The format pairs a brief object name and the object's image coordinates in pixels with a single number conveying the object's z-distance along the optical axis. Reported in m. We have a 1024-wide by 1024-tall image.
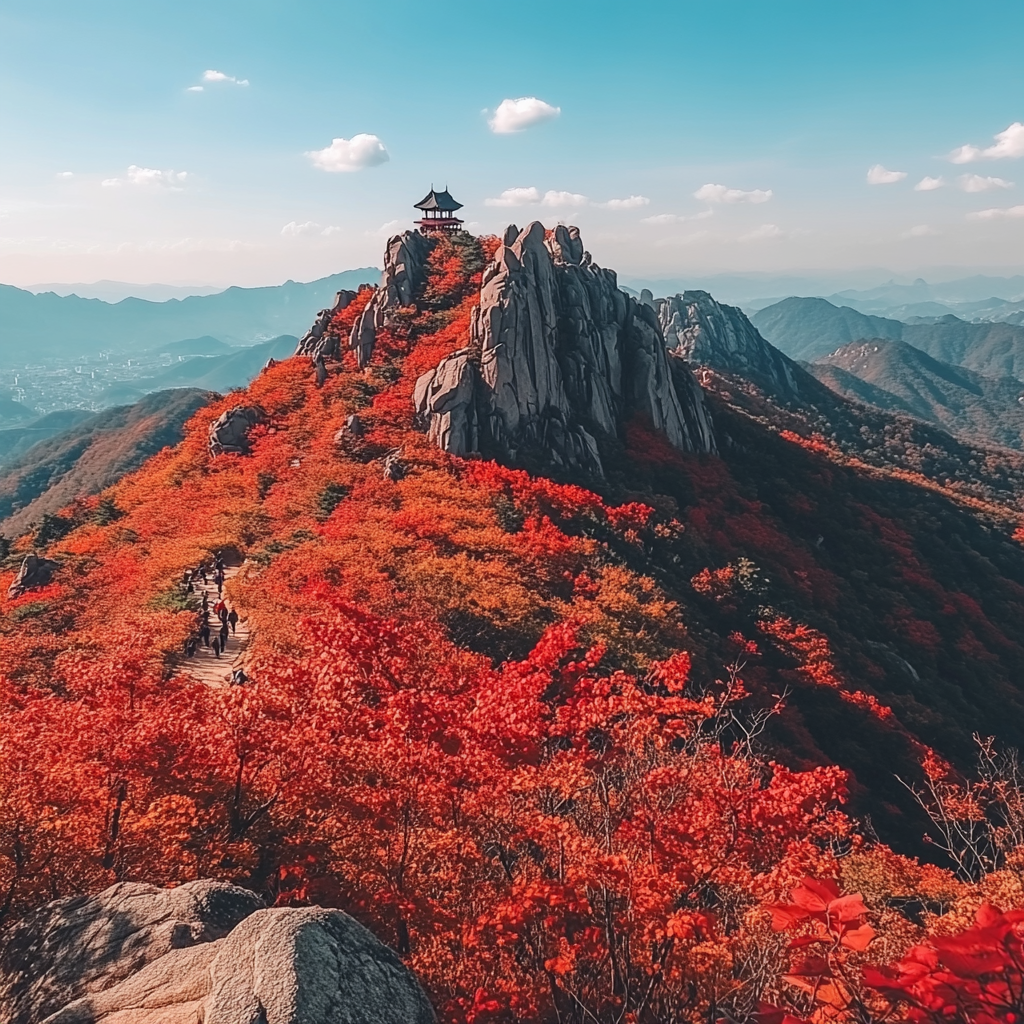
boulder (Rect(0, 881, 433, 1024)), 7.48
